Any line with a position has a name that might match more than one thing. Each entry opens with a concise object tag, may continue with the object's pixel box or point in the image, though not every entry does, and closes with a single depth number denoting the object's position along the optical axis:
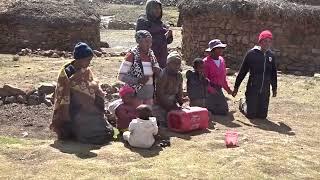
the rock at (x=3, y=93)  8.35
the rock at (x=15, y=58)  14.71
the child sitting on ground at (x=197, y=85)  7.82
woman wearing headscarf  6.86
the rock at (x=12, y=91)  8.33
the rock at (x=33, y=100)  8.24
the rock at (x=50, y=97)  8.32
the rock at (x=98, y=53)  16.34
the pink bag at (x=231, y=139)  6.47
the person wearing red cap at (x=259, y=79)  8.25
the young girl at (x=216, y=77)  8.17
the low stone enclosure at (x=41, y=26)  17.53
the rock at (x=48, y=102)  8.23
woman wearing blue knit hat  6.18
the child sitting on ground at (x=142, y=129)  6.12
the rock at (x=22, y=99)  8.28
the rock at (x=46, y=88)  8.41
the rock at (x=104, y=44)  19.51
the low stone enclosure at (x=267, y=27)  13.46
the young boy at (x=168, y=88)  7.14
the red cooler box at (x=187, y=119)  6.95
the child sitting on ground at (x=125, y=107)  6.62
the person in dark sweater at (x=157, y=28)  7.75
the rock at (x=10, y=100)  8.29
